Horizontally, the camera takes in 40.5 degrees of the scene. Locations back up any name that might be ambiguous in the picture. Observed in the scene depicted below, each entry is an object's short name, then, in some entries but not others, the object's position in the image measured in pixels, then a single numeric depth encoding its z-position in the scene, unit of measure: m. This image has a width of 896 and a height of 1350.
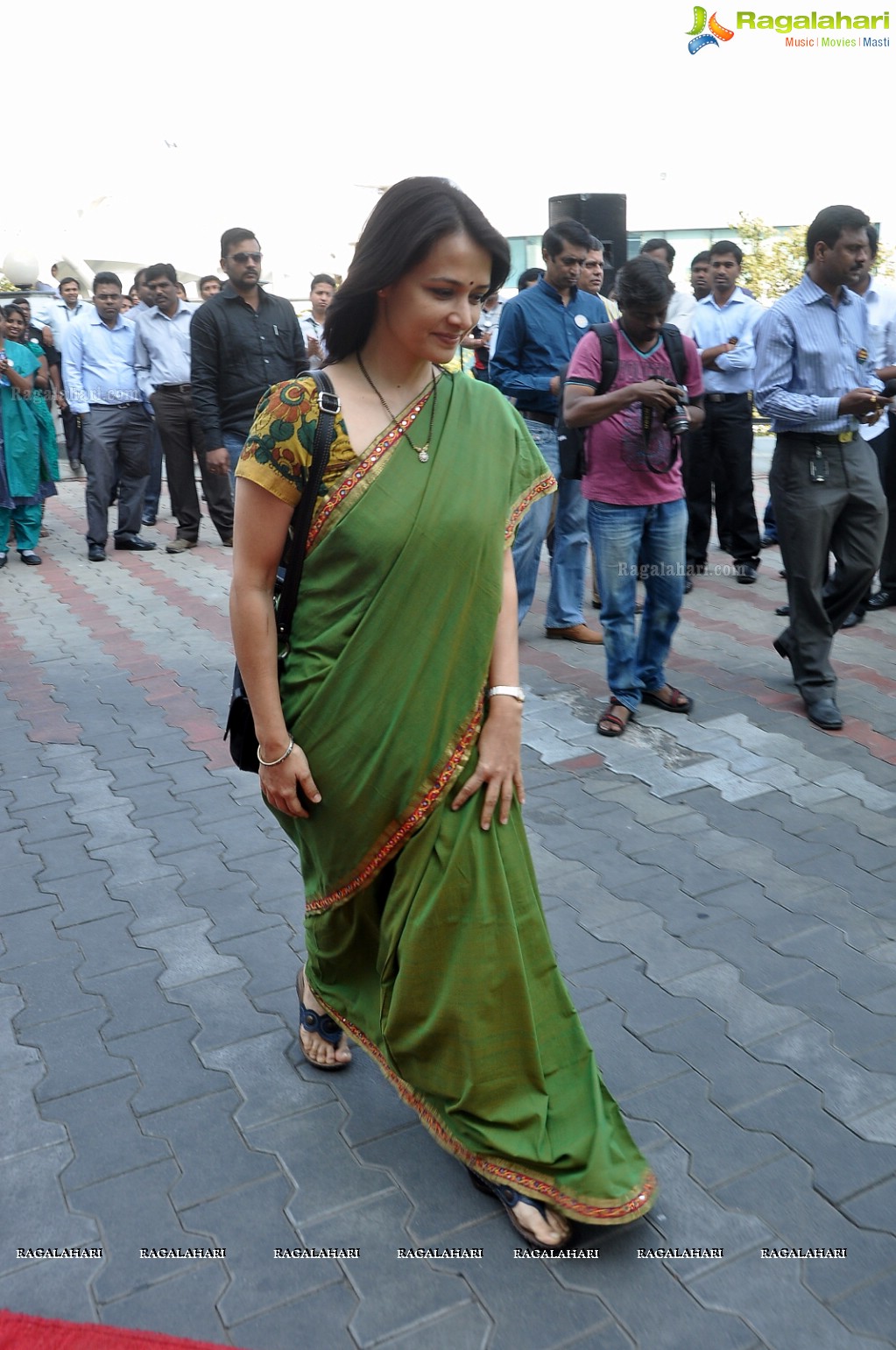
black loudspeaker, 10.13
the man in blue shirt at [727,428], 7.43
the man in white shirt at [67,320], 12.95
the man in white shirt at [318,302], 11.51
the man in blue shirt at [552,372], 5.95
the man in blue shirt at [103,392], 9.23
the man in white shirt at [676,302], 7.87
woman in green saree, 2.19
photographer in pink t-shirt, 4.90
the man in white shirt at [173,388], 9.13
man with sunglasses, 7.59
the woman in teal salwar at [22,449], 8.98
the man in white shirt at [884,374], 5.39
